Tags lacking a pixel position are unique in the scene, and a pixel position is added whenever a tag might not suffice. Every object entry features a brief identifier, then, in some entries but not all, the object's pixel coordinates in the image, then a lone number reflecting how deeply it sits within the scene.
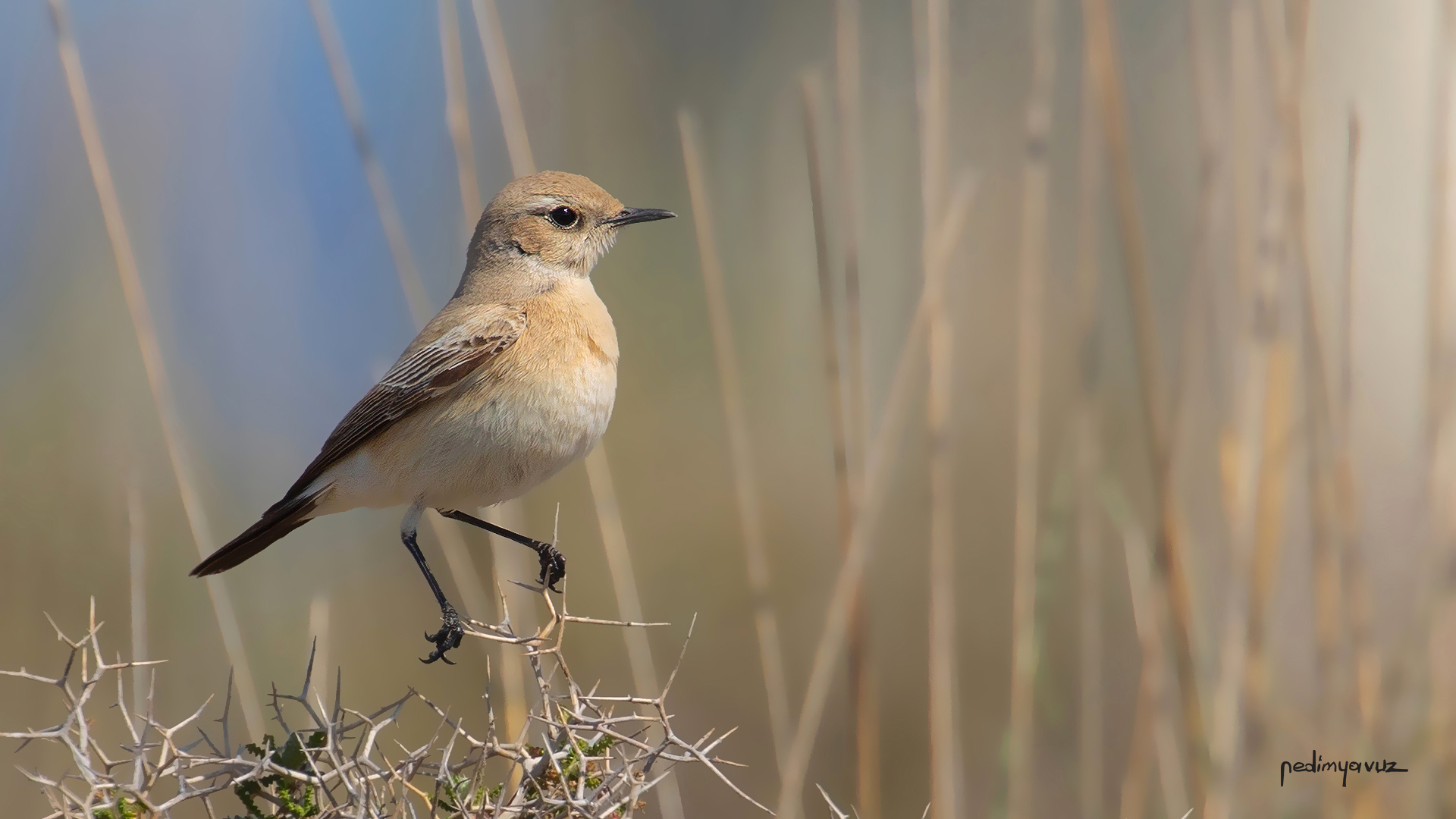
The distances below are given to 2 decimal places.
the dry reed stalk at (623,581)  4.26
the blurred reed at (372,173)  4.37
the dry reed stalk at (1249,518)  4.26
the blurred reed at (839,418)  4.28
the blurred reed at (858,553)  4.14
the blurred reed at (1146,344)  4.29
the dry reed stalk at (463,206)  4.36
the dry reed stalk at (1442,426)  4.40
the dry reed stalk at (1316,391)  4.33
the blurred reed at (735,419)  4.43
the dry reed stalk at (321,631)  3.83
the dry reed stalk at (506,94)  4.48
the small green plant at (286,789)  2.60
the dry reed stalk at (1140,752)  4.30
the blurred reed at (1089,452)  4.56
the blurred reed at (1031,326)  4.42
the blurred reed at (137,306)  4.03
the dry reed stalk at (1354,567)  4.38
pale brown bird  4.07
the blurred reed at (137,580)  3.64
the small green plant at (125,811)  2.50
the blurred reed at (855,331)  4.31
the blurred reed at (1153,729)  4.34
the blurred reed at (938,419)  4.33
